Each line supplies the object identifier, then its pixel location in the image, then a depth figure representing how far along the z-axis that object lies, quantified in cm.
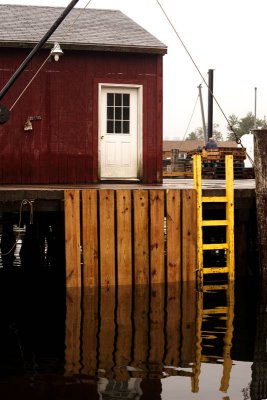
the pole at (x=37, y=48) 1166
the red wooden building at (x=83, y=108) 1606
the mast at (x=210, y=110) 3953
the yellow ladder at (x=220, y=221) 1241
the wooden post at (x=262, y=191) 1245
